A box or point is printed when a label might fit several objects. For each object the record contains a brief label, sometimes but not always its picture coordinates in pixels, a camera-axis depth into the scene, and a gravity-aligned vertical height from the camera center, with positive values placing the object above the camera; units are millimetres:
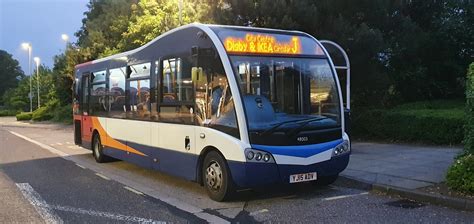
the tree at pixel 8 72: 102125 +5621
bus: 7125 -186
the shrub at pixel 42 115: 42750 -1375
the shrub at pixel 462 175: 6910 -1117
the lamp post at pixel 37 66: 51594 +3431
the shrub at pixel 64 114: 37969 -1186
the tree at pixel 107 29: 31234 +4481
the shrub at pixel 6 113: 61019 -1672
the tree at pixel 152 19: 22375 +3817
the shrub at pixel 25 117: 45625 -1623
